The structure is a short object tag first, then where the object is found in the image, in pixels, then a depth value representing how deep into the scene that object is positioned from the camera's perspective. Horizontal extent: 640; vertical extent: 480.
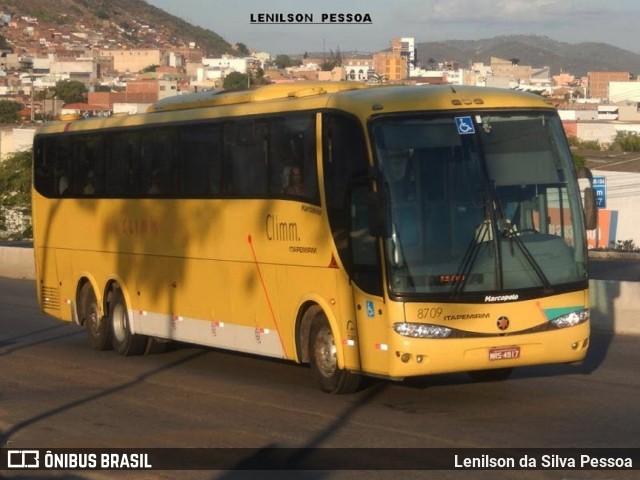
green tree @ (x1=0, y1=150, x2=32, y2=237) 70.38
